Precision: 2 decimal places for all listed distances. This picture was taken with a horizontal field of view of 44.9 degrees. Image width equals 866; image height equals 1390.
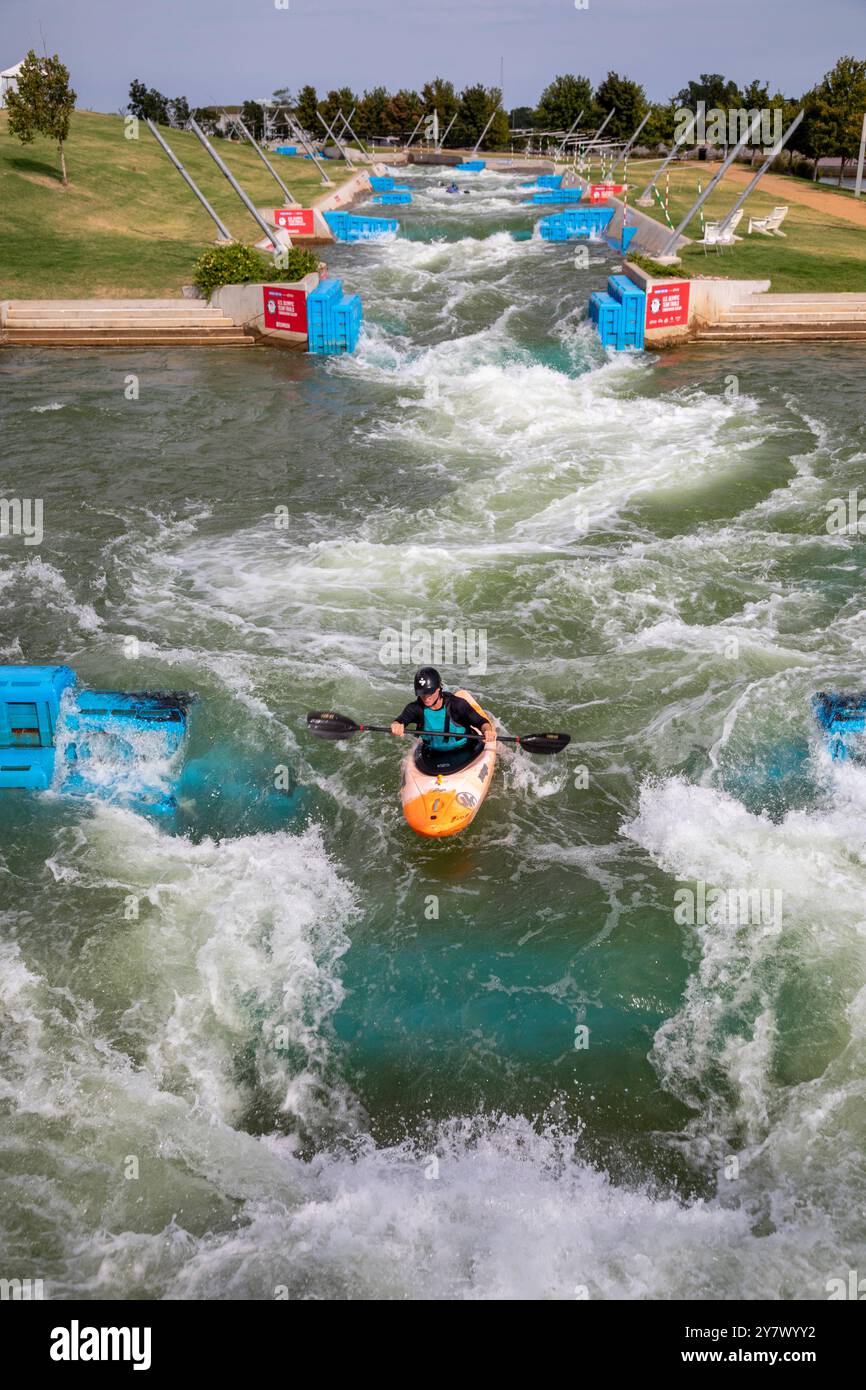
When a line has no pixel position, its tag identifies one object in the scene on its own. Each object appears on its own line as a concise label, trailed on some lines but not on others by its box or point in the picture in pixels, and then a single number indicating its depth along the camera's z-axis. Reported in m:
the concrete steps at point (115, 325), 25.48
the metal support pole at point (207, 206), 25.65
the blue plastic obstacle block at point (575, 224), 40.88
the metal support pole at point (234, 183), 25.16
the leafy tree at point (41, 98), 35.75
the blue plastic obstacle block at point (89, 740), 10.28
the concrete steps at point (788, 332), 25.44
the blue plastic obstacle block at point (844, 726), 10.22
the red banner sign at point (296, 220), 38.78
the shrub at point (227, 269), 25.95
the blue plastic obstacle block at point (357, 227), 41.75
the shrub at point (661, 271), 25.63
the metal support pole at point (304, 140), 44.22
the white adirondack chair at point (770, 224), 33.59
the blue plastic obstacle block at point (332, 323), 24.84
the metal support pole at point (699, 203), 24.45
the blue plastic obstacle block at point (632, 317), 24.56
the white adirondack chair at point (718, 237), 30.86
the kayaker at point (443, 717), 9.55
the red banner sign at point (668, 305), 24.67
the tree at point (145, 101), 60.72
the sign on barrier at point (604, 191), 46.87
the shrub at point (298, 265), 26.19
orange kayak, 9.32
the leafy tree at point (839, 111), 45.91
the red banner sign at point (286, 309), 25.02
